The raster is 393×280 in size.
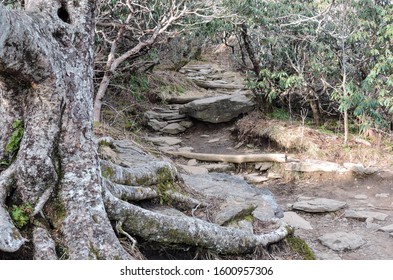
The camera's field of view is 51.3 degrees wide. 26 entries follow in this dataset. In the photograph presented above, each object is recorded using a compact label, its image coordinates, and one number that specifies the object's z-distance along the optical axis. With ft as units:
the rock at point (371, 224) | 19.85
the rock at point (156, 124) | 36.76
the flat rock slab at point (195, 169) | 26.76
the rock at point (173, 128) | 36.70
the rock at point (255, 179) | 27.22
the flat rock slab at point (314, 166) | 26.40
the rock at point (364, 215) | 20.80
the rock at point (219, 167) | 28.73
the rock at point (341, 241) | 17.46
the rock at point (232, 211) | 13.51
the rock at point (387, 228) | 19.19
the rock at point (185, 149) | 31.63
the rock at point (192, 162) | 29.68
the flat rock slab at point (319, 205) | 22.04
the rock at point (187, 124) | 37.83
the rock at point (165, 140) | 33.45
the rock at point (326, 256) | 16.19
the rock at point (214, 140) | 35.22
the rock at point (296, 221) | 20.18
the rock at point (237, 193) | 15.85
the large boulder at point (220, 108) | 36.73
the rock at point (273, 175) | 27.48
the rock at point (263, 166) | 28.48
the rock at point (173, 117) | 38.37
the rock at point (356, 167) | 25.75
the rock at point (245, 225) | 13.32
